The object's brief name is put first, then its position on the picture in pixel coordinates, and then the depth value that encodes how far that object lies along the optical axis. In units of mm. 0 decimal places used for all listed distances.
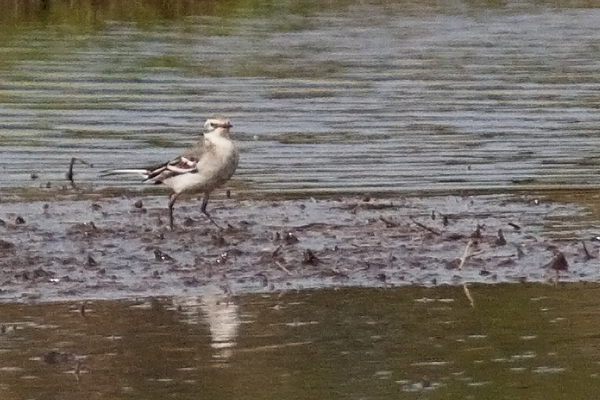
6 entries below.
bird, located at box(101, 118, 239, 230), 12258
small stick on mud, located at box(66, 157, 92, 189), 13690
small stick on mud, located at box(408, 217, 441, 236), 11438
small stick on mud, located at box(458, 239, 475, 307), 9766
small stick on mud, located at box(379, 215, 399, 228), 11742
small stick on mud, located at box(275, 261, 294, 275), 10336
